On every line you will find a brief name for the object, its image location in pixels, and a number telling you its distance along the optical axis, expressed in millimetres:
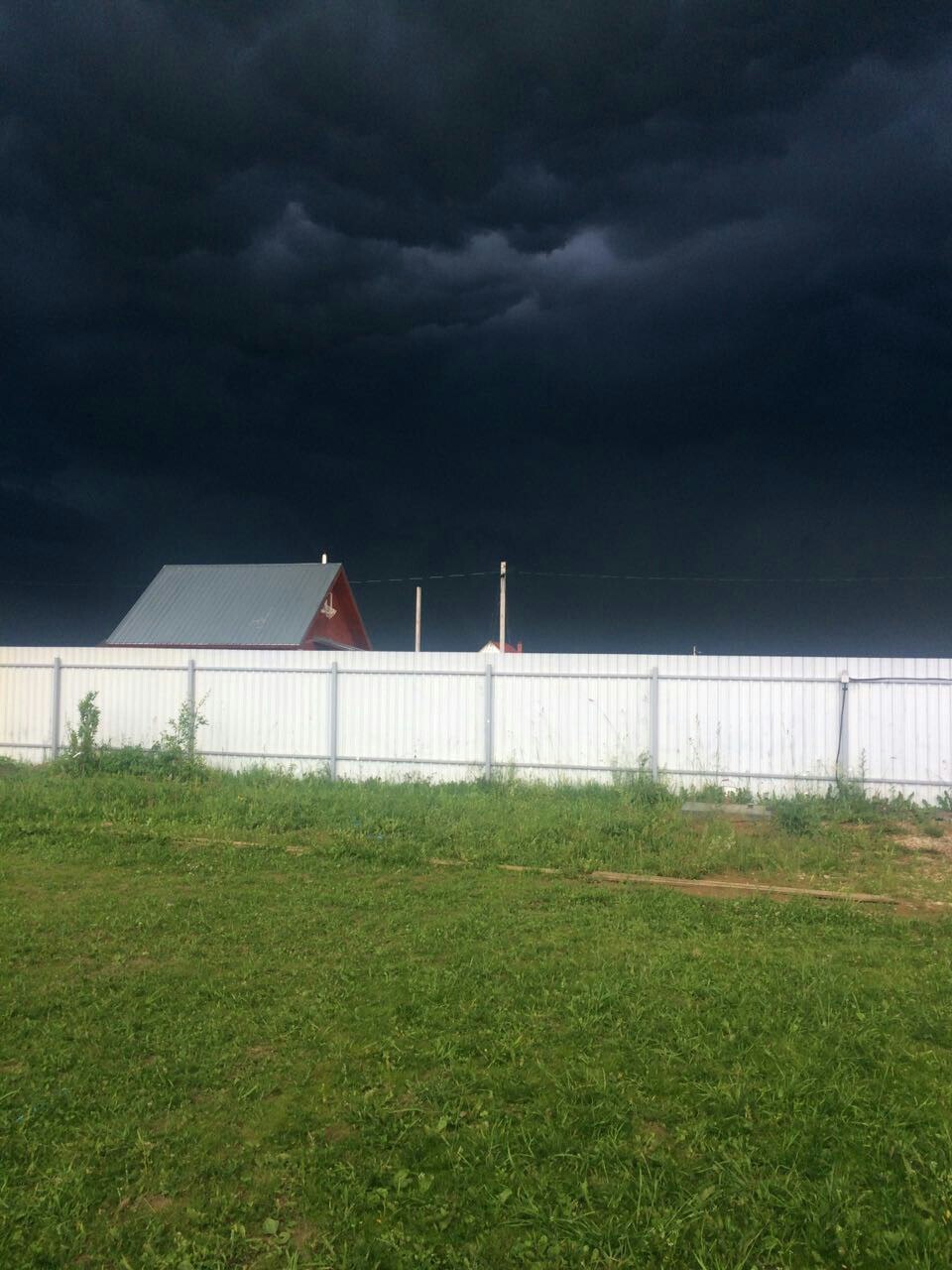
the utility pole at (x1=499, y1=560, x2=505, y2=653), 28150
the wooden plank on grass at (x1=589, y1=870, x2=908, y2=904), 6812
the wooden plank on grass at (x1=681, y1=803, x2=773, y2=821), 9930
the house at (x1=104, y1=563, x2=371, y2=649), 26234
